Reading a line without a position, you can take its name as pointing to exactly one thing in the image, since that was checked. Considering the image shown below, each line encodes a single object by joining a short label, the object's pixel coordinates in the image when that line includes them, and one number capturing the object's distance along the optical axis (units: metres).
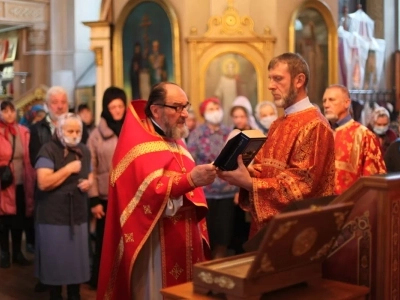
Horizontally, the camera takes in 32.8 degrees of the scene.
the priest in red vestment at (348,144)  4.98
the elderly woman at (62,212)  5.00
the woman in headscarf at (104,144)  5.71
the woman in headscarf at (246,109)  7.04
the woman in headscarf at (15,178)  6.81
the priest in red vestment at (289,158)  3.00
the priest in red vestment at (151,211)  3.31
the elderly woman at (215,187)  6.49
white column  8.89
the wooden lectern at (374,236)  2.46
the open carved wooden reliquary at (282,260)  2.10
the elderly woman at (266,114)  7.31
